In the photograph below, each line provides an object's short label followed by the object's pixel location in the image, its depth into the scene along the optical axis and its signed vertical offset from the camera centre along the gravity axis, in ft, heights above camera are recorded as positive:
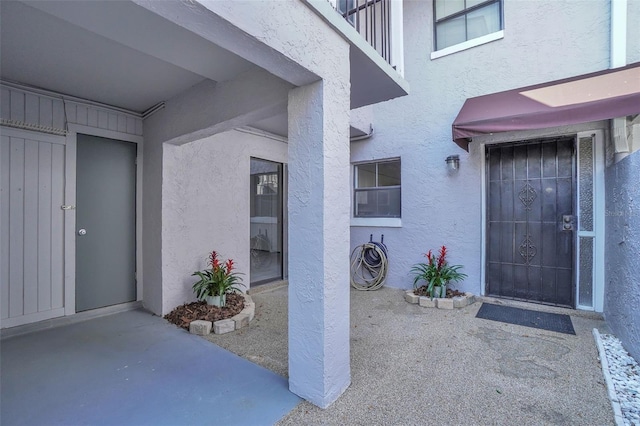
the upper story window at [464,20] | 13.62 +9.80
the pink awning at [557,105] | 9.11 +4.01
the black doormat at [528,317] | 10.39 -4.15
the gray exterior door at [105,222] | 11.25 -0.37
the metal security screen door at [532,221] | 12.23 -0.32
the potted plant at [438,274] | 13.29 -2.92
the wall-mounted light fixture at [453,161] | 13.80 +2.60
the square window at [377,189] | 16.53 +1.52
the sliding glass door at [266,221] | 15.83 -0.42
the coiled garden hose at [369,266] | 16.03 -3.08
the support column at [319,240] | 6.26 -0.62
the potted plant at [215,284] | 11.35 -2.88
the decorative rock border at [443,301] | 12.58 -3.98
